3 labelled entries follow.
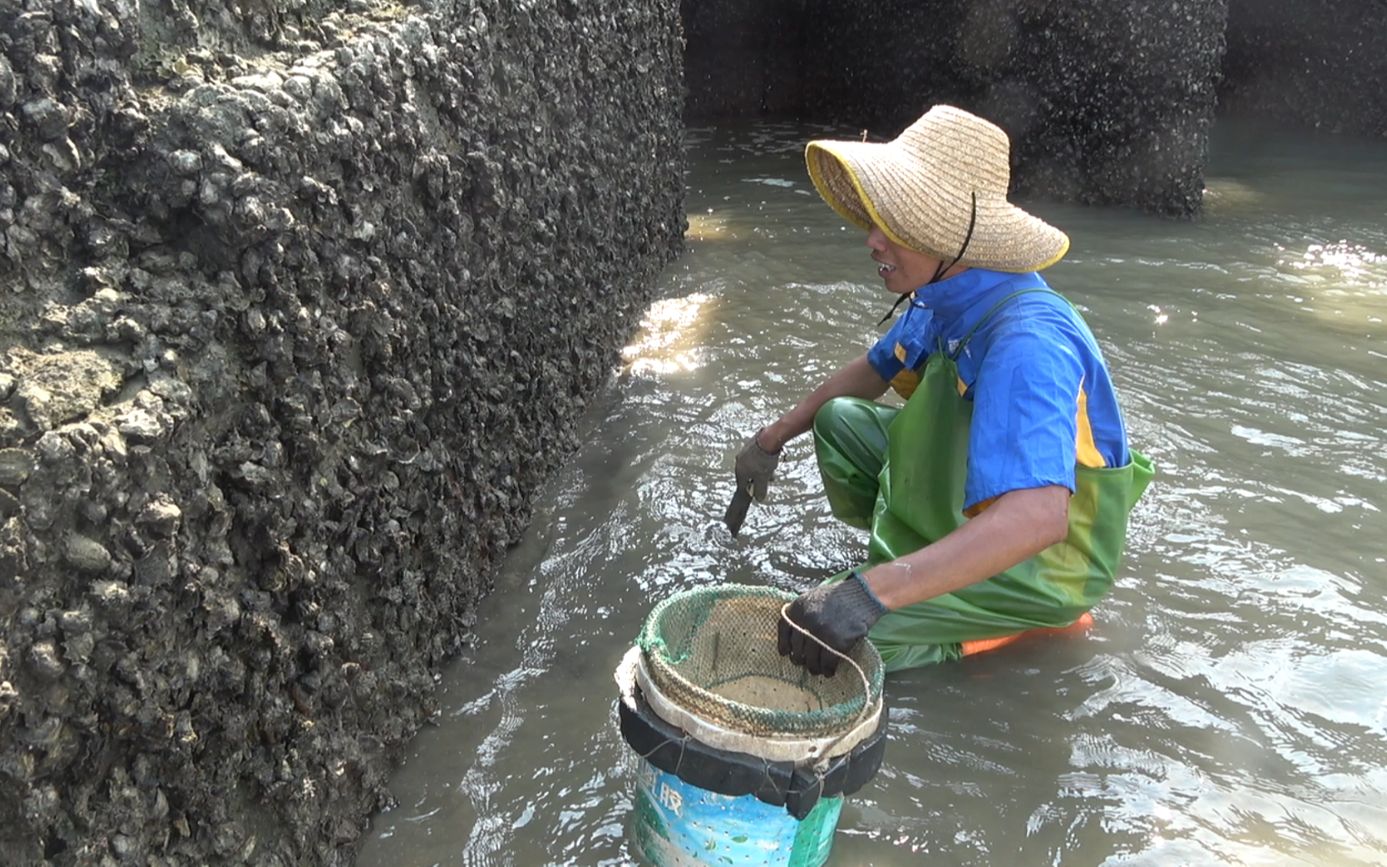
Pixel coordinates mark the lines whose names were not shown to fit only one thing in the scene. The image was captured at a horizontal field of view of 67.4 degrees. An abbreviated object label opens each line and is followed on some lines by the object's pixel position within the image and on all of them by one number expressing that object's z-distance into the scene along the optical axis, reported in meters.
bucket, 1.77
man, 2.14
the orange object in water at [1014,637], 2.86
